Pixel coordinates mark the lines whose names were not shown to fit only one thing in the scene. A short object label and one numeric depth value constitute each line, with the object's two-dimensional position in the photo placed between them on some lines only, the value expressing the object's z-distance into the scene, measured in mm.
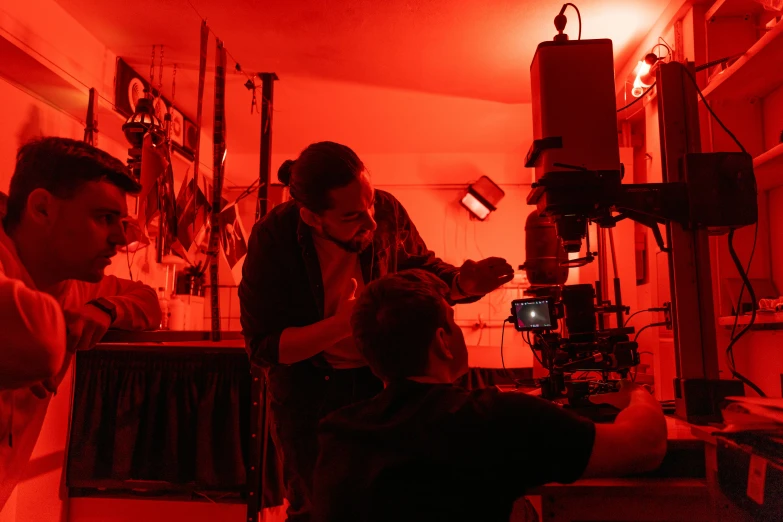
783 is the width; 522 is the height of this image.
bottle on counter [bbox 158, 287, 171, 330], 2818
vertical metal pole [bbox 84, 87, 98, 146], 2625
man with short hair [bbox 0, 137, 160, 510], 1020
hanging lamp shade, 2643
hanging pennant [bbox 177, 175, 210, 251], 2273
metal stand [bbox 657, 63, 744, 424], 1093
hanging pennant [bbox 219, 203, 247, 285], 2479
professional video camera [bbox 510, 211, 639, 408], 1151
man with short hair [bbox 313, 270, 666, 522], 735
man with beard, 1229
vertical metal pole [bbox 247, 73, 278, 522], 2049
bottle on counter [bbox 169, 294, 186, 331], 2898
